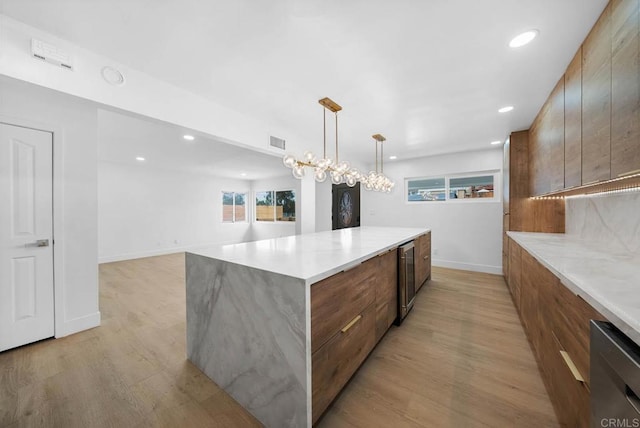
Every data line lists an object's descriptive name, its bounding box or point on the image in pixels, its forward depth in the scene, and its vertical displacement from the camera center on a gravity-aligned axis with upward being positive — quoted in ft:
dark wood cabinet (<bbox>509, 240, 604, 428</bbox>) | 3.05 -2.18
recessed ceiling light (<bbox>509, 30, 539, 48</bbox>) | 5.17 +4.05
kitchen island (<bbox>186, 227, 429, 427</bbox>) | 3.79 -2.13
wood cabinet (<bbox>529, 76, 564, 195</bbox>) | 6.63 +2.25
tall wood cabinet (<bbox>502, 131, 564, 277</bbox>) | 9.71 +0.50
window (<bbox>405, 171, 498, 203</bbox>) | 14.97 +1.78
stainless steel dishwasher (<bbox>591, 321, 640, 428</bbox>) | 2.03 -1.61
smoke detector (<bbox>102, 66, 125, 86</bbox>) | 6.30 +3.80
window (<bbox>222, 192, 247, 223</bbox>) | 26.76 +0.70
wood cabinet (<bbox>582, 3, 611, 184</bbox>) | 4.21 +2.21
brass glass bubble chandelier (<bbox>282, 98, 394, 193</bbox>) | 8.25 +1.78
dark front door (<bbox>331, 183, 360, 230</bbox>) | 23.20 +0.69
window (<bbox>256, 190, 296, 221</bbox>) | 27.09 +0.91
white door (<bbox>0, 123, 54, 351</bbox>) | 6.27 -0.67
